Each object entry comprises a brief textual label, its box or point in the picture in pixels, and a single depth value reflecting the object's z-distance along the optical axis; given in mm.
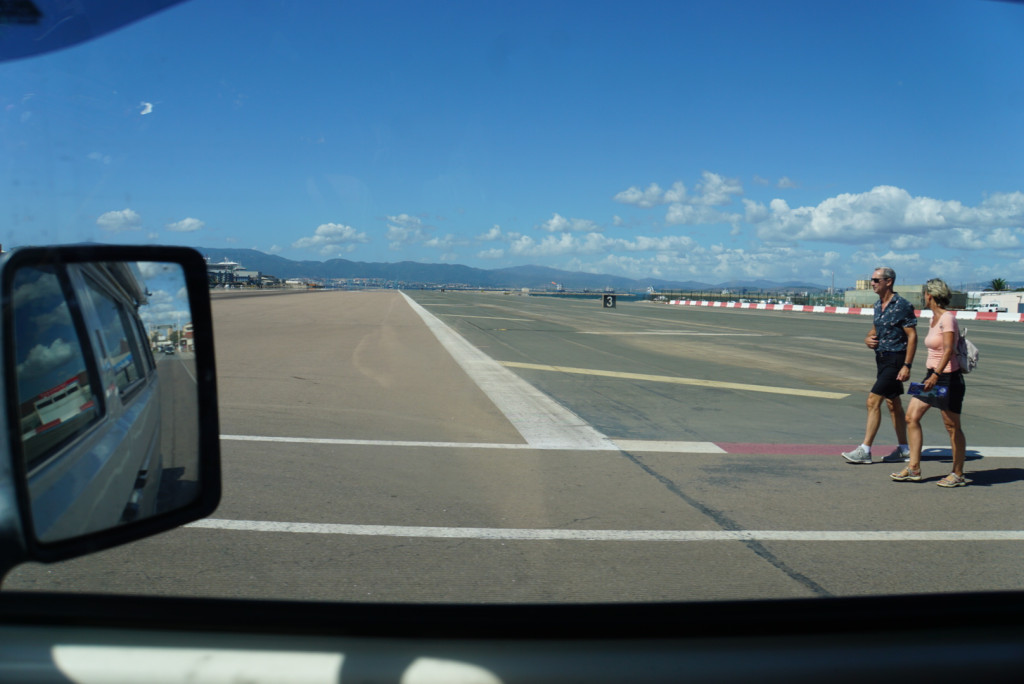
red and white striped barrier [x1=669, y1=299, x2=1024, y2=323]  37969
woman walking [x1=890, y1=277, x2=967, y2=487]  6020
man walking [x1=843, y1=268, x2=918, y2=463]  6820
